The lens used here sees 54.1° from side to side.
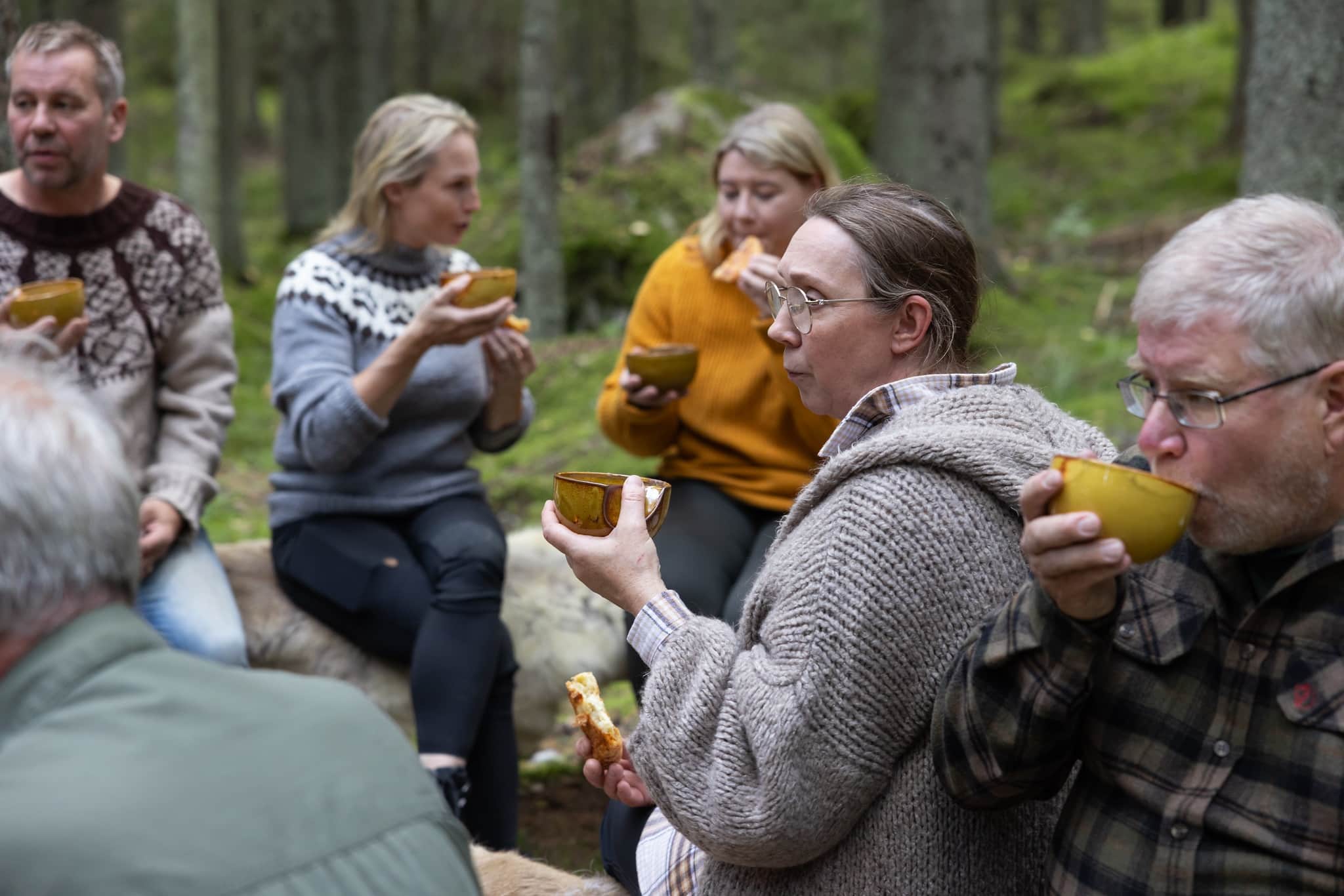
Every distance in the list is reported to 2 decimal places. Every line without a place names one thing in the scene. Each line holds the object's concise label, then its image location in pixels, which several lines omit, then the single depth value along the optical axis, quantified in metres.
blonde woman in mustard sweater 3.85
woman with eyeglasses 1.87
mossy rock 8.44
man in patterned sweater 3.51
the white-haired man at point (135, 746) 1.14
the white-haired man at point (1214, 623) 1.65
